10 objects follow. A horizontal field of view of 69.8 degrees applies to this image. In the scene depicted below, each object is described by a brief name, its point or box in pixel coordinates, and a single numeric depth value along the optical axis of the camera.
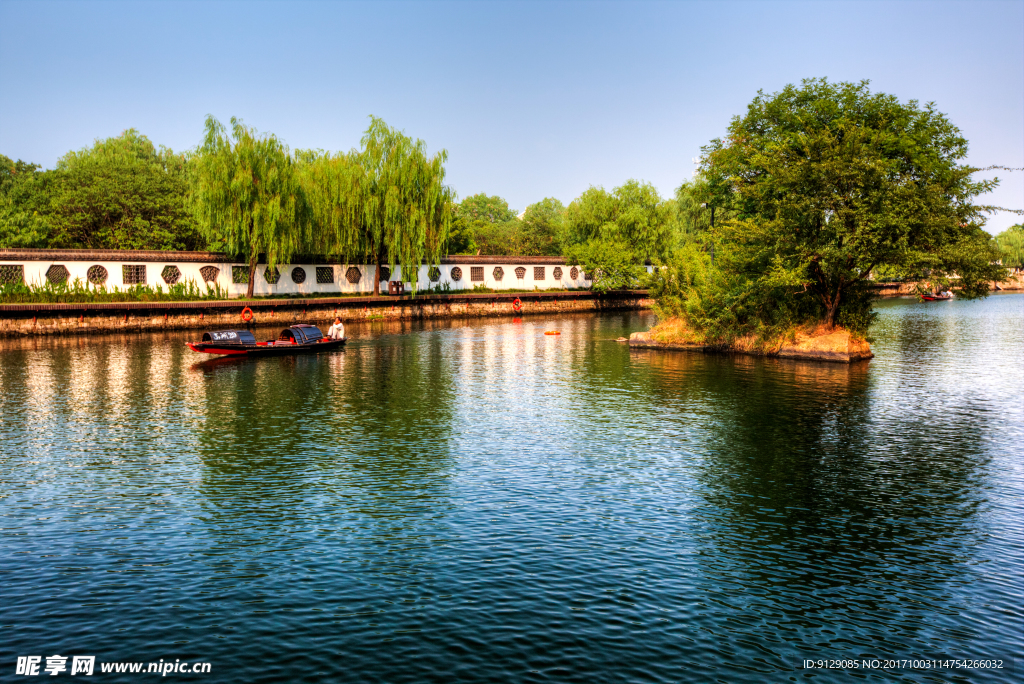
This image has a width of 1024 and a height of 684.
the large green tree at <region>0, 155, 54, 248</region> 59.44
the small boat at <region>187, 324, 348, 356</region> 35.22
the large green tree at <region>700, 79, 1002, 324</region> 31.00
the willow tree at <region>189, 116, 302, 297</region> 51.72
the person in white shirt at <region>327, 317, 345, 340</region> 39.41
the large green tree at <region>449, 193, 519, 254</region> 84.81
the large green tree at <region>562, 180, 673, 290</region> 75.88
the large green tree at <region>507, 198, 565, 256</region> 104.51
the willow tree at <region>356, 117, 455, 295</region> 57.38
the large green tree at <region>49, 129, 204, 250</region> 62.72
